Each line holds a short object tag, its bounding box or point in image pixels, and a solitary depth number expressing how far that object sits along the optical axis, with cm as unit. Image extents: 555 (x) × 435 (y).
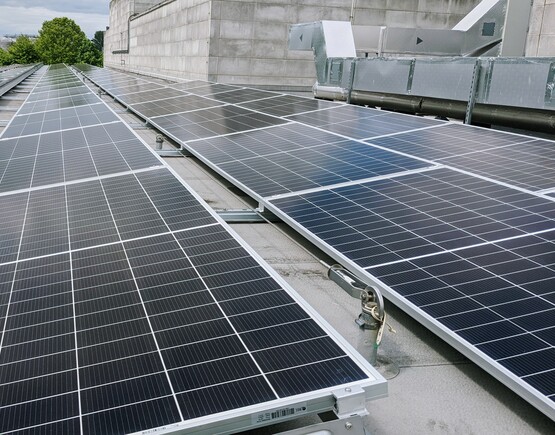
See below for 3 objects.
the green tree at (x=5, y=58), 16888
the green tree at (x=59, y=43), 16662
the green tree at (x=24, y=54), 16725
